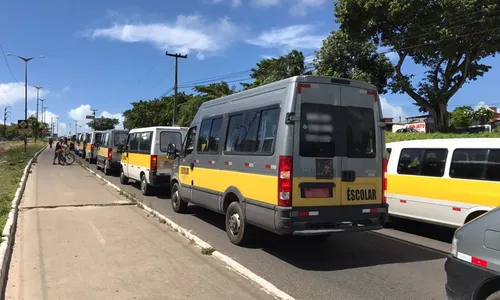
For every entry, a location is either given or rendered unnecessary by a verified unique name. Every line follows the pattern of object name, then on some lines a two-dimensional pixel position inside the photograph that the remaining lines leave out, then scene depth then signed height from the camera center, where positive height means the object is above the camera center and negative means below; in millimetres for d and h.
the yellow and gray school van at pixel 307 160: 6094 -164
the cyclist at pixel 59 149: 26344 -226
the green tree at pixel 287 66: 31391 +6230
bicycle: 26394 -764
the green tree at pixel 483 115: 61594 +5304
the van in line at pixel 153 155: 12805 -252
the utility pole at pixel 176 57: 41250 +8908
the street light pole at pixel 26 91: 41953 +5507
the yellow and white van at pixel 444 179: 7160 -536
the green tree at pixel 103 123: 128638 +7238
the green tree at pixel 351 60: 25344 +5472
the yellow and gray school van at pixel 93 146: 26789 -9
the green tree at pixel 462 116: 56588 +4953
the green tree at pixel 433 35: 20406 +5953
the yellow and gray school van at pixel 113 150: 19672 -179
